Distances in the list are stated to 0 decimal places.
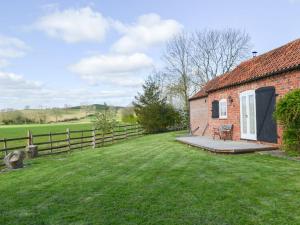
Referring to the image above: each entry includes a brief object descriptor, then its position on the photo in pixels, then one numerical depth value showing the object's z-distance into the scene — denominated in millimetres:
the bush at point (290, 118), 6450
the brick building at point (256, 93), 7688
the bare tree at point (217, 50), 26311
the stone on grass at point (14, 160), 7396
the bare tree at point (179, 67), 24224
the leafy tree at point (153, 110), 21626
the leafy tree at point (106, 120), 14383
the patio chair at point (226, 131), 10537
